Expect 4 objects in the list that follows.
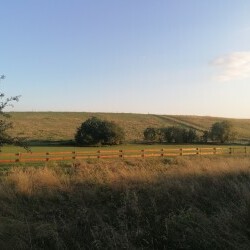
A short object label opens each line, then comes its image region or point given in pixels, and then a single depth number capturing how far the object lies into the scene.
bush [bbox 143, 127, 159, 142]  43.58
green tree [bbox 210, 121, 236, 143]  45.42
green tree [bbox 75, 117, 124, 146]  38.06
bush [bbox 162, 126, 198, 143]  44.14
